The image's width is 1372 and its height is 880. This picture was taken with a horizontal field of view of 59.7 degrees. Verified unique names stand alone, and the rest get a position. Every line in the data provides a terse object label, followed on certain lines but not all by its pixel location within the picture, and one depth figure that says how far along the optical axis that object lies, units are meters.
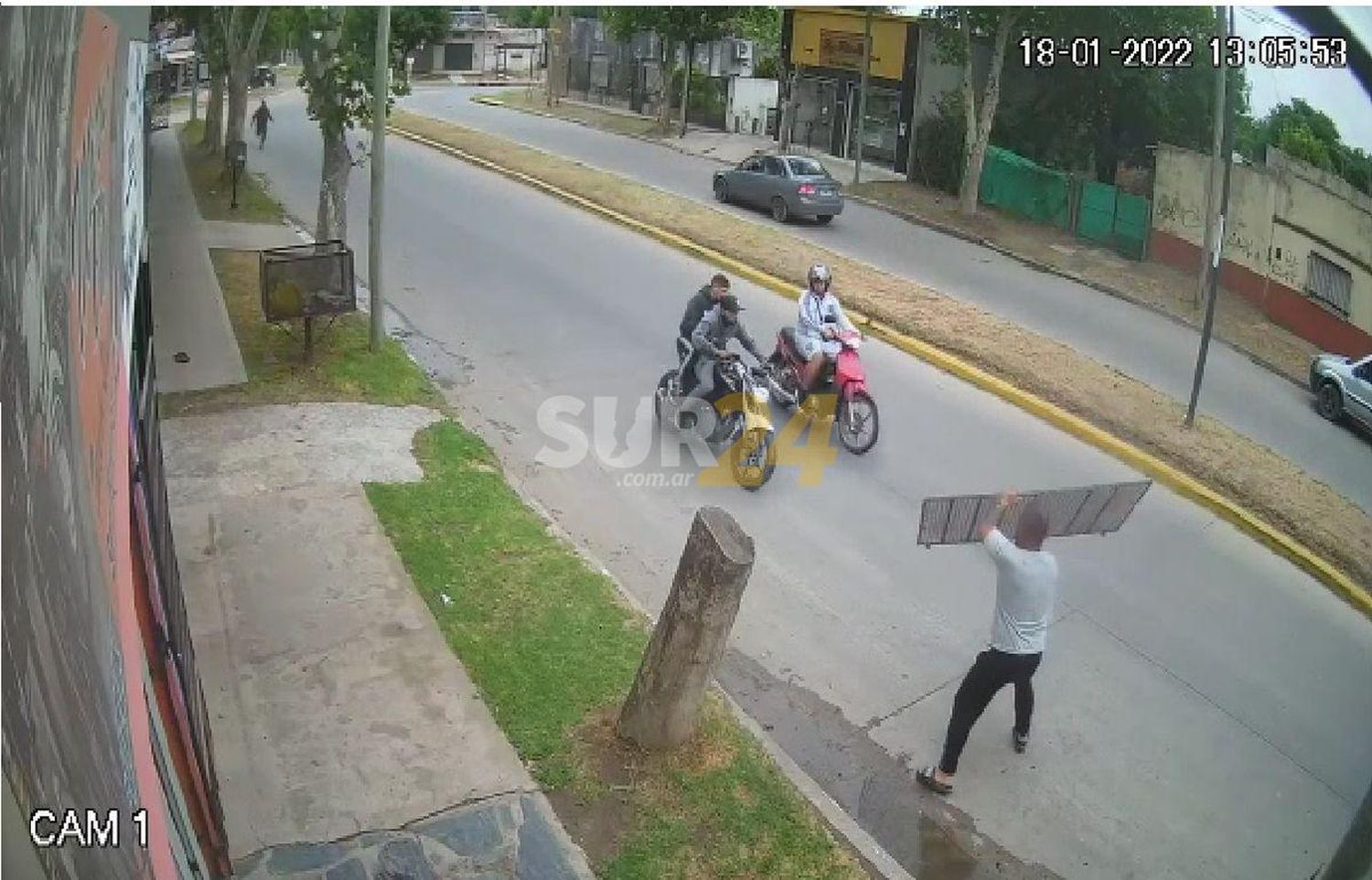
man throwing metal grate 5.33
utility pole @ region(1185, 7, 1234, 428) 9.52
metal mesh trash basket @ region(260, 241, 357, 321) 9.48
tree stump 5.23
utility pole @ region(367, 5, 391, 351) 9.60
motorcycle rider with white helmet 9.27
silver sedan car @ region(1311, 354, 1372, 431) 10.37
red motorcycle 9.20
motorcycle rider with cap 8.65
